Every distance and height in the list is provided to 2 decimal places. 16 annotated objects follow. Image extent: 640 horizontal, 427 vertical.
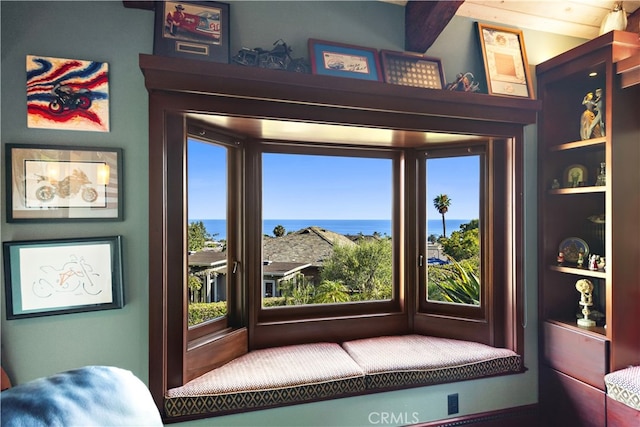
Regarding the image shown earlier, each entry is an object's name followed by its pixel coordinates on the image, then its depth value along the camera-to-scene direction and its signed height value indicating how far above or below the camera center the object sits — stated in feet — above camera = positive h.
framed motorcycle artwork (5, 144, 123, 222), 4.79 +0.46
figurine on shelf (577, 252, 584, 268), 6.70 -0.89
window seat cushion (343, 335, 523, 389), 5.99 -2.63
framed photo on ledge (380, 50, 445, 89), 6.34 +2.65
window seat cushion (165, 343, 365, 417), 5.20 -2.63
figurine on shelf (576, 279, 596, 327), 6.46 -1.61
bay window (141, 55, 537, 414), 5.23 +0.25
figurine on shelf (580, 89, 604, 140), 6.33 +1.74
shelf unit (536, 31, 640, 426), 5.90 -0.22
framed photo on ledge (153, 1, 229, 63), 5.30 +2.88
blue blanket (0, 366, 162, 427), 1.82 -1.06
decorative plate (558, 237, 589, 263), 6.84 -0.70
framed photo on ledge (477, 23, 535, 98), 6.77 +2.98
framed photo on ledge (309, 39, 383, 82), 5.98 +2.69
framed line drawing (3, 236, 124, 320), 4.76 -0.84
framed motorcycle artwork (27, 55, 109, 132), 4.86 +1.73
